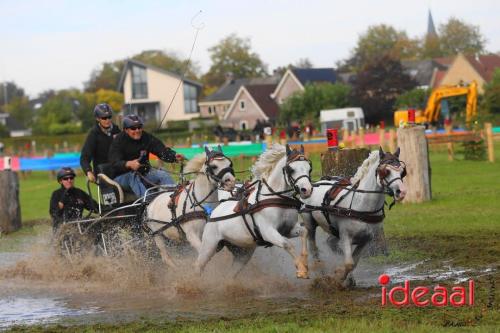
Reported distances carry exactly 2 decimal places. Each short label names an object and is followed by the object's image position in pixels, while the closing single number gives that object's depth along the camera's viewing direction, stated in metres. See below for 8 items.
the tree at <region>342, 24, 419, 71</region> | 146.88
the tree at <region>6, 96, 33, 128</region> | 134.50
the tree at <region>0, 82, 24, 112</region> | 171.34
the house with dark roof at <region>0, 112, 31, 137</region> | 130.55
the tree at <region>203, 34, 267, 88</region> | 139.12
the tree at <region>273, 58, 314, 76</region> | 146.00
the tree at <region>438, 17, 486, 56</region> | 156.38
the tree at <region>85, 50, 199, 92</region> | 148.50
